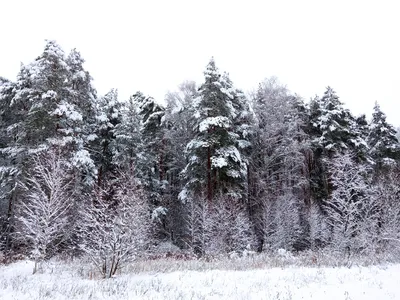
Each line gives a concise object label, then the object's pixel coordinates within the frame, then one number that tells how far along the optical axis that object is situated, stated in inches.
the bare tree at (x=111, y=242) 486.7
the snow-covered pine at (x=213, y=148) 1007.6
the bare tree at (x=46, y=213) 566.6
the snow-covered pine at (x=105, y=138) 1224.2
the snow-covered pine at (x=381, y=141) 1480.1
